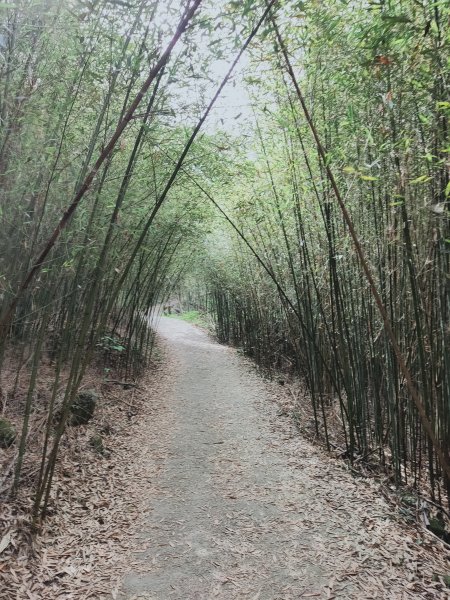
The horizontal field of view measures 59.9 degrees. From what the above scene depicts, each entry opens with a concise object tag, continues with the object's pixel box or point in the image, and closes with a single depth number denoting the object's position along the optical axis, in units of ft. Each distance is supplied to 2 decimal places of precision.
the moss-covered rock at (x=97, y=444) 11.16
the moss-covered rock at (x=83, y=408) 11.88
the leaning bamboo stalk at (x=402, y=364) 5.15
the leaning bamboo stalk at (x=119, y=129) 4.60
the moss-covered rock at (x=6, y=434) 9.18
